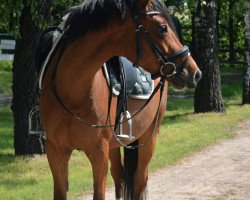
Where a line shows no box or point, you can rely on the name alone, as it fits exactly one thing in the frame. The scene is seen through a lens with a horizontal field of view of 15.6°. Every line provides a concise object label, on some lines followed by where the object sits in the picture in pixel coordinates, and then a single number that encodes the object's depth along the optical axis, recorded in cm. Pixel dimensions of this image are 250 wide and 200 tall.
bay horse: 669
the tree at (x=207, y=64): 2167
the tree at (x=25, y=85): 1396
